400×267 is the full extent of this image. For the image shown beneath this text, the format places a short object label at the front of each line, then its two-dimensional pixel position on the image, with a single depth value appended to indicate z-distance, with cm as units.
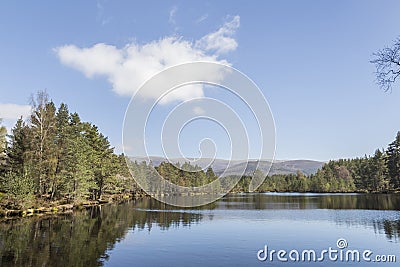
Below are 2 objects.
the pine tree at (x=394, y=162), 9369
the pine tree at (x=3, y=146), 4594
